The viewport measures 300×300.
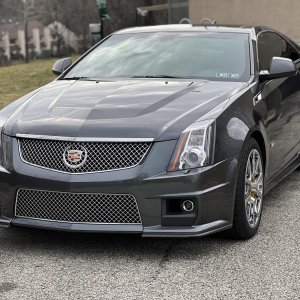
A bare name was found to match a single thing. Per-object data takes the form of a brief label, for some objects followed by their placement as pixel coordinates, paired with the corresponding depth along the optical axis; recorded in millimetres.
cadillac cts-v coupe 4133
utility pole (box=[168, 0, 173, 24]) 20781
